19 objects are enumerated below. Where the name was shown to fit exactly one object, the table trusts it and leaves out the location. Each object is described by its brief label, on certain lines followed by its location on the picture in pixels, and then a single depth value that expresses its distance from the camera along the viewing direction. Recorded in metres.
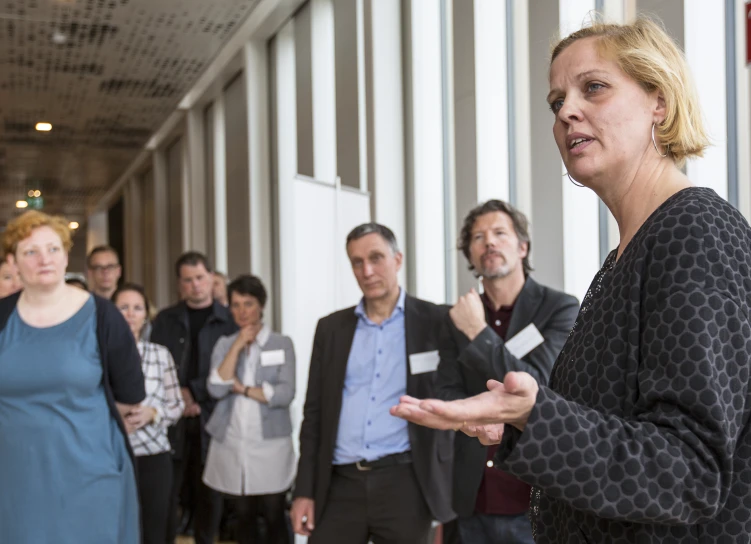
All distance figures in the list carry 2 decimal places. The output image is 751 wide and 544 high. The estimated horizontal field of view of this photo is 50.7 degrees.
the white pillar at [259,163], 8.69
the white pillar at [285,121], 8.34
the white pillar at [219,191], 10.79
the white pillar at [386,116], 5.51
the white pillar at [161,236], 14.49
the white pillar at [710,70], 3.06
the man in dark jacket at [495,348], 2.70
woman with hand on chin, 4.26
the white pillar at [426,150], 5.44
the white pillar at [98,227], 21.89
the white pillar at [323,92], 7.26
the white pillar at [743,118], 2.87
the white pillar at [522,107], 4.24
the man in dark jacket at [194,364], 5.03
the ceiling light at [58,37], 6.25
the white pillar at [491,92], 4.59
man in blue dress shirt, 3.02
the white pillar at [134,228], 17.33
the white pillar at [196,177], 11.56
